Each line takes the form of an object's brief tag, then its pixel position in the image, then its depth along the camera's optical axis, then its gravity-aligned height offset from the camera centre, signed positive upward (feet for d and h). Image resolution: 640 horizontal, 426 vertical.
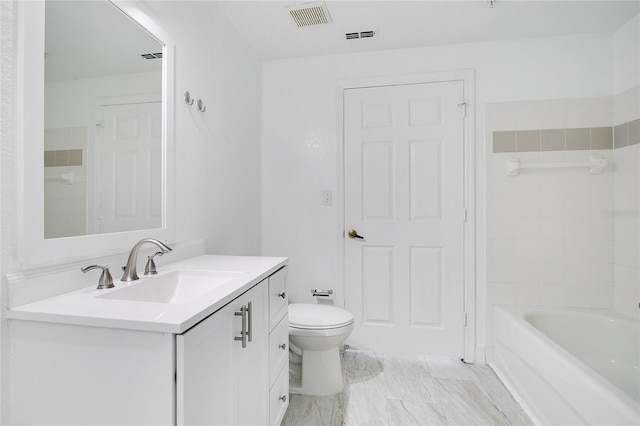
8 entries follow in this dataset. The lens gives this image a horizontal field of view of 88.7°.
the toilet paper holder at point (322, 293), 8.14 -2.01
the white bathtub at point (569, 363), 4.07 -2.48
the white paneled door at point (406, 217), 7.69 -0.11
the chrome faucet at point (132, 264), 3.63 -0.58
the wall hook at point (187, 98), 5.24 +1.83
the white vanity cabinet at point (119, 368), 2.32 -1.19
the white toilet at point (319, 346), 6.01 -2.52
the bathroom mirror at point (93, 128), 2.96 +0.94
